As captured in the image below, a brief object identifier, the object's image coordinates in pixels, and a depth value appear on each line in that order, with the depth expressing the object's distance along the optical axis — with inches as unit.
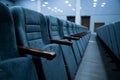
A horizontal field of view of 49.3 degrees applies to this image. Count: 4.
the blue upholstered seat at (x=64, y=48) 58.3
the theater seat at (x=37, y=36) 36.5
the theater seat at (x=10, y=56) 24.6
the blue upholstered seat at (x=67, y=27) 103.3
